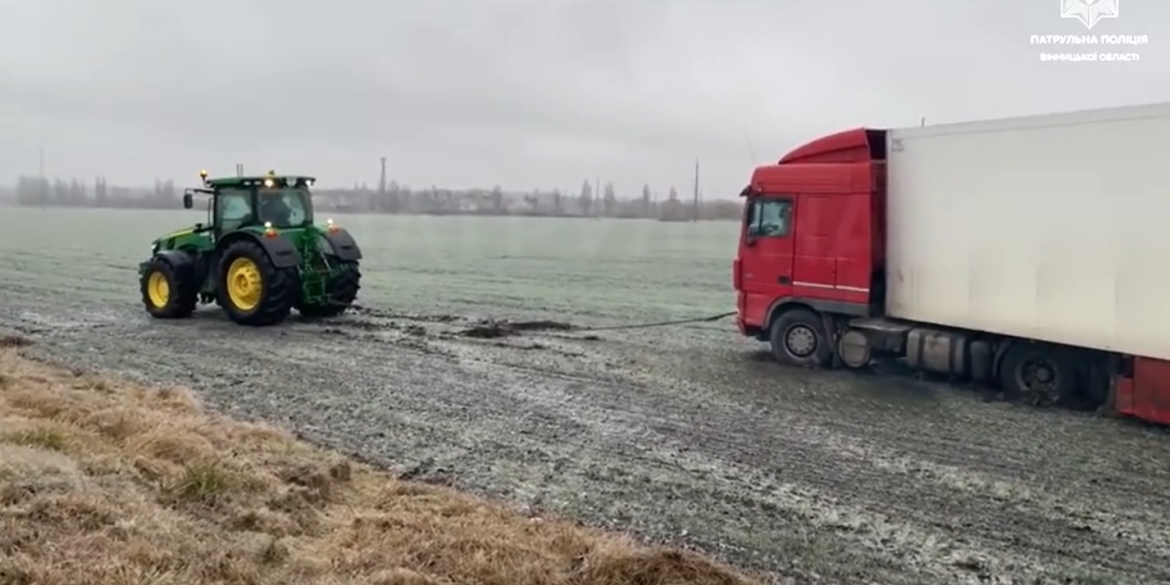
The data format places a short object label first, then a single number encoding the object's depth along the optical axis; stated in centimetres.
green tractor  1402
